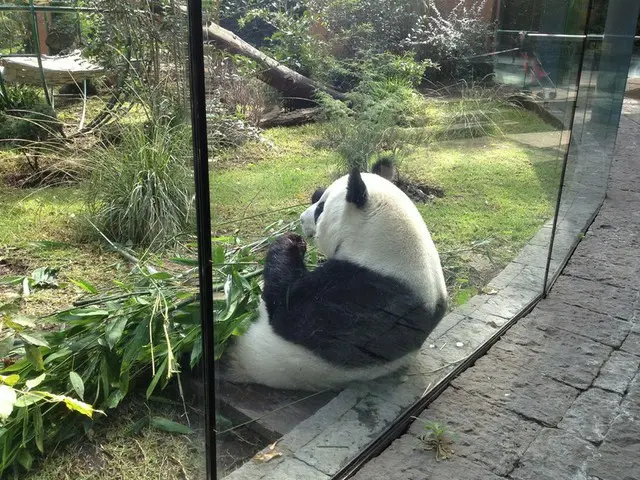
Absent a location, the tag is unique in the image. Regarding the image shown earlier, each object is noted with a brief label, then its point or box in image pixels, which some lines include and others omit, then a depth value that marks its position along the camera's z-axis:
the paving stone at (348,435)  1.90
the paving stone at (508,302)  2.95
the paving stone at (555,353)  2.64
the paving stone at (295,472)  1.77
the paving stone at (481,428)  2.09
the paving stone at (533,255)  3.15
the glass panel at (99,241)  1.84
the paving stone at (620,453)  2.03
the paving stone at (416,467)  1.96
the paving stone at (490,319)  2.83
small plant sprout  2.08
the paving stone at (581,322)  3.00
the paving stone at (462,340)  2.50
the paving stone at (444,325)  2.40
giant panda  1.86
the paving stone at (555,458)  2.01
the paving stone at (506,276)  2.96
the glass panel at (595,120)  3.85
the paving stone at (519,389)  2.37
